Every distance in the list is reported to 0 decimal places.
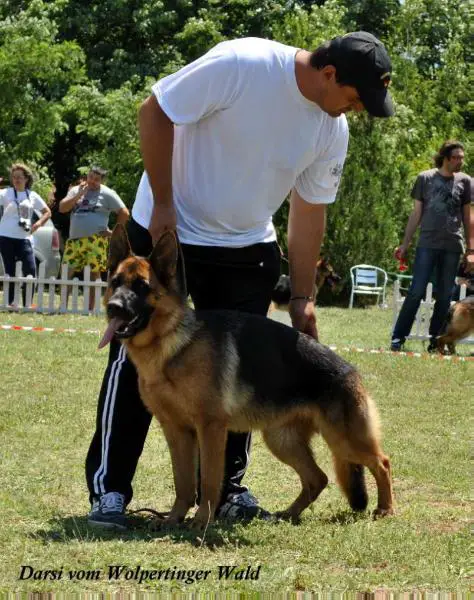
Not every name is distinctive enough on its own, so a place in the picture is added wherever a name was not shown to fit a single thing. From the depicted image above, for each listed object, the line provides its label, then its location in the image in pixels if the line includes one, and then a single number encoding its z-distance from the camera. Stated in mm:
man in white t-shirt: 4613
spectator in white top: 15422
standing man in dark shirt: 12297
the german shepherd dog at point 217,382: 4539
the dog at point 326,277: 19438
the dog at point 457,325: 12695
